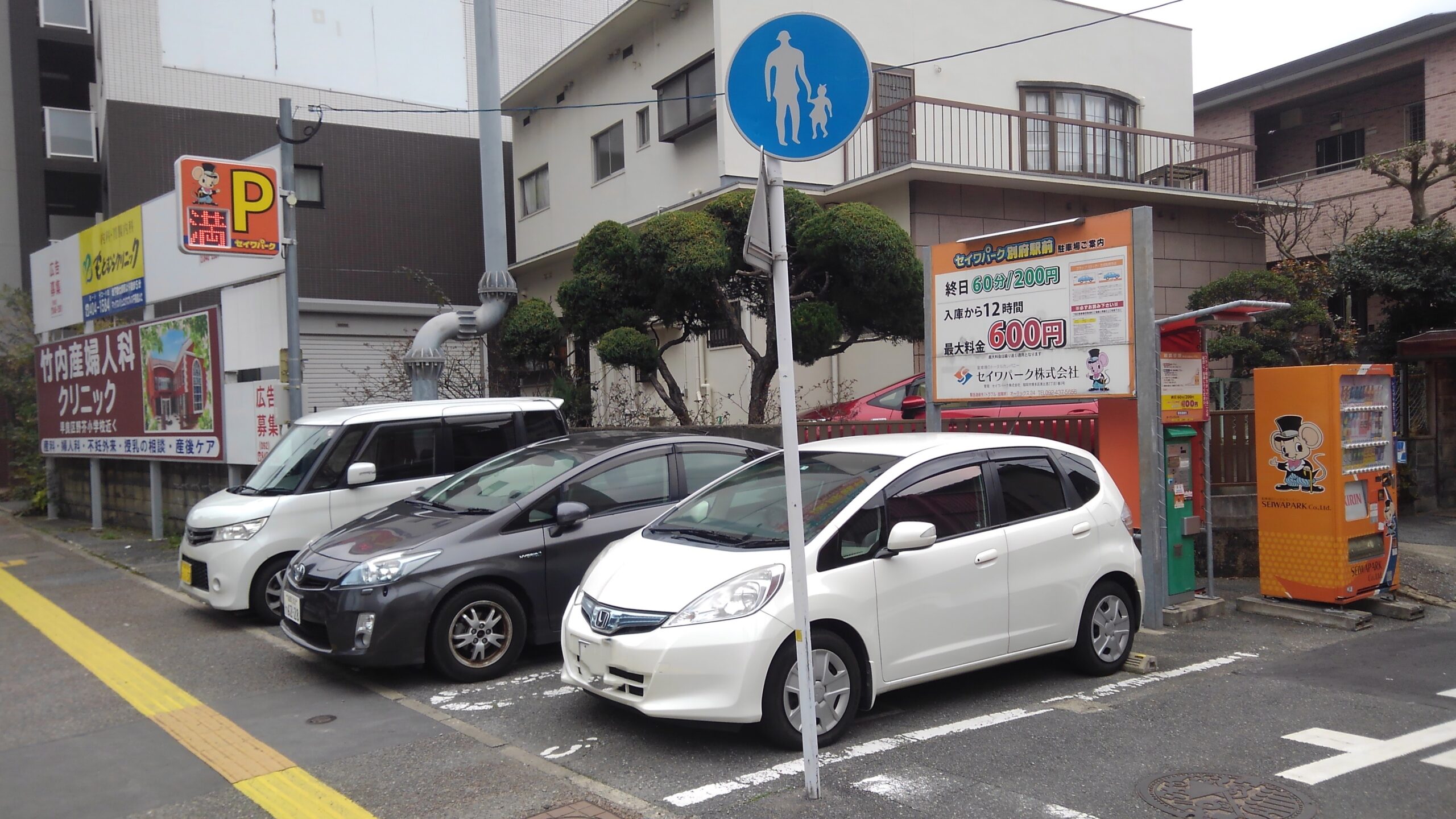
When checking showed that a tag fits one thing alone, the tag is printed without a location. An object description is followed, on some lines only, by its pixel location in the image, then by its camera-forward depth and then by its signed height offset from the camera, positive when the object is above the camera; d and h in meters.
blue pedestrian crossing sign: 4.32 +1.31
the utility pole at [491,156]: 12.10 +2.99
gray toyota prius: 6.23 -0.96
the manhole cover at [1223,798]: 4.22 -1.79
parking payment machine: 7.73 -0.99
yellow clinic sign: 15.02 +2.30
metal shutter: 16.89 +0.76
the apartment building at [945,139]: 14.95 +4.09
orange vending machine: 7.65 -0.80
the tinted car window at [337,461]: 8.59 -0.44
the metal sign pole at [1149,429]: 7.32 -0.34
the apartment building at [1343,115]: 19.88 +5.87
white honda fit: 4.85 -1.00
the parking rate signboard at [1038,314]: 7.53 +0.57
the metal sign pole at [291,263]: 11.13 +1.64
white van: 8.39 -0.60
